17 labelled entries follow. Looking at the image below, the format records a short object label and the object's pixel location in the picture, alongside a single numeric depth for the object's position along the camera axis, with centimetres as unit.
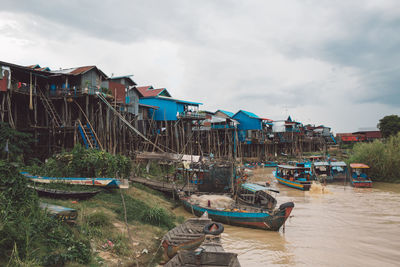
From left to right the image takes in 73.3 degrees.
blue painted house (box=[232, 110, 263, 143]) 4341
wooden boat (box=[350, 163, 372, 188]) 2417
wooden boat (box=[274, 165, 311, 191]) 2362
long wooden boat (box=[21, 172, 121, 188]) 1245
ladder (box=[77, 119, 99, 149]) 1850
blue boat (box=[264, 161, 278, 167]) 4371
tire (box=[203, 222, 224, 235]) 902
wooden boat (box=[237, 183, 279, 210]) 1443
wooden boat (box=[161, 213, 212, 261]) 820
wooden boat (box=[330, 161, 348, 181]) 2722
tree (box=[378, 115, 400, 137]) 5294
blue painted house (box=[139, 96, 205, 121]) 3072
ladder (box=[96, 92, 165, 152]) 1931
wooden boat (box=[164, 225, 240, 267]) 722
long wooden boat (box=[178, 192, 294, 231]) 1168
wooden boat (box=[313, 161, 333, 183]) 2738
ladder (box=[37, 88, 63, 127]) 1955
